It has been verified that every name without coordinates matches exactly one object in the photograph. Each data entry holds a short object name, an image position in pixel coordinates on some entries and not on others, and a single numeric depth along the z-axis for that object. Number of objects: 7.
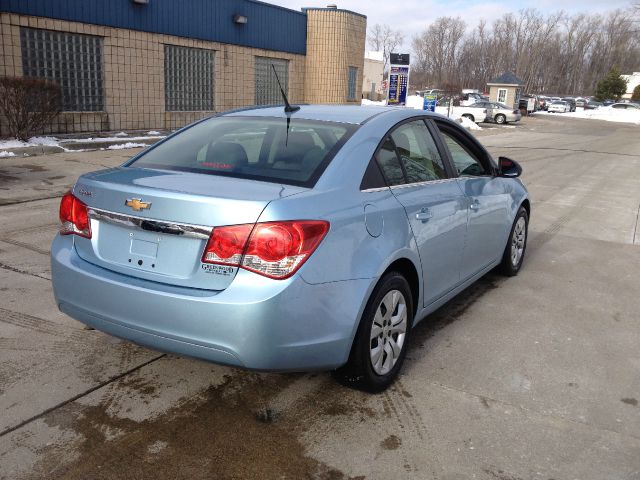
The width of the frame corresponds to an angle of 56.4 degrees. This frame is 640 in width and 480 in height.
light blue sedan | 2.71
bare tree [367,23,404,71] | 106.56
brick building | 13.76
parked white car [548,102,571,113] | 58.94
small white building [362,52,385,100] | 58.69
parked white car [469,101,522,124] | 37.28
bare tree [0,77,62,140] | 11.95
